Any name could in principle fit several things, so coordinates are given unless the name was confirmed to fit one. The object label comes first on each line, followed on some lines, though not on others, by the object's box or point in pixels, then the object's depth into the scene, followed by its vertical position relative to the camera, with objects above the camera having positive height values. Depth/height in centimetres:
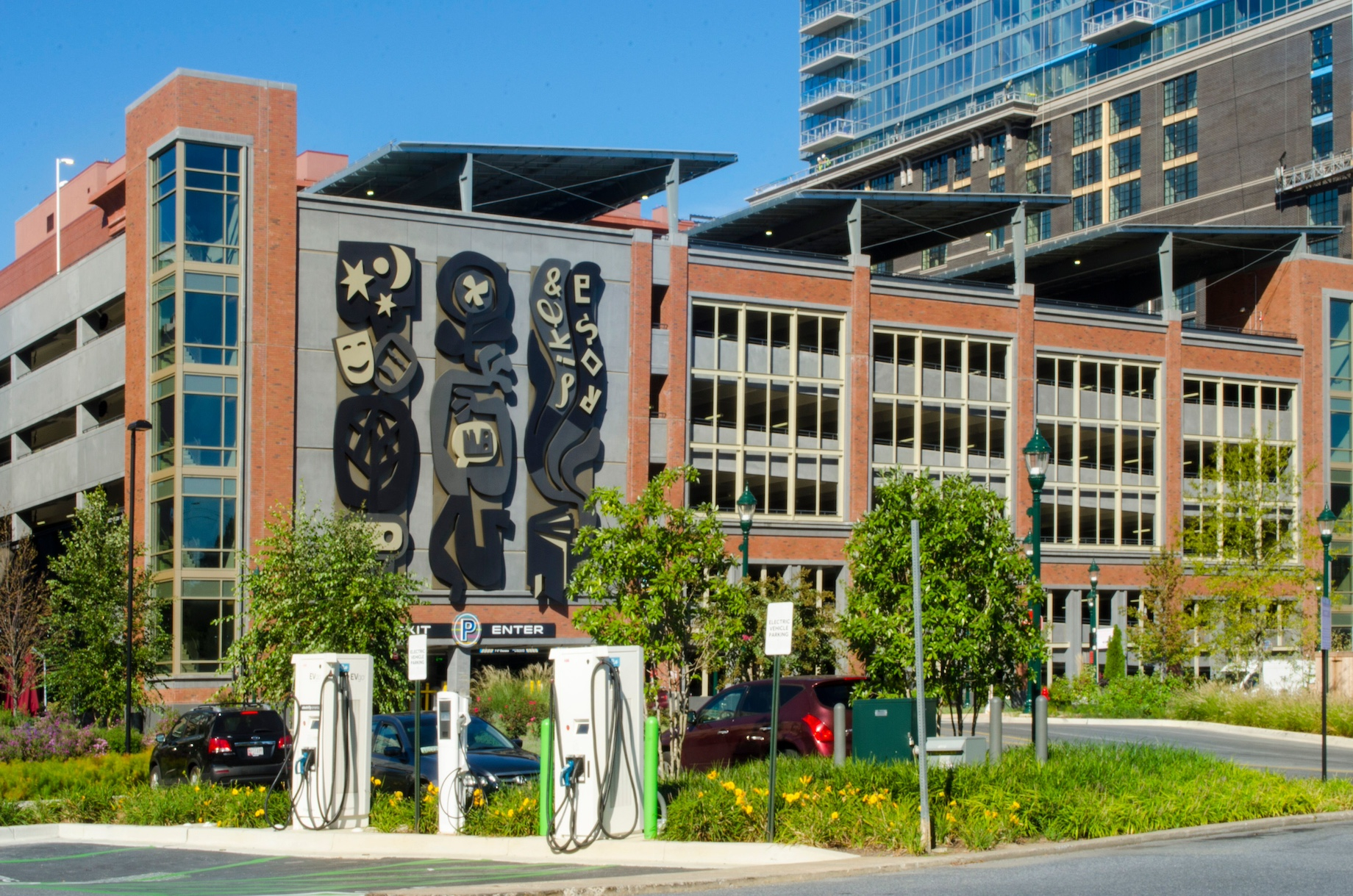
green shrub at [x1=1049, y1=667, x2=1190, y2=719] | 4269 -492
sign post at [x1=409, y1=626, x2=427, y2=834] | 1955 -170
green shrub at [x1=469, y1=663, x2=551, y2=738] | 3728 -442
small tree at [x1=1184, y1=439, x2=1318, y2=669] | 4844 -79
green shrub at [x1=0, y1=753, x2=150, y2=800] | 2469 -411
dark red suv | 2333 -306
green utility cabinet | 2039 -270
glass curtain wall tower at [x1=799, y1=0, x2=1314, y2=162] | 9562 +3272
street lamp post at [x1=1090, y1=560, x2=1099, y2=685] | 5359 -236
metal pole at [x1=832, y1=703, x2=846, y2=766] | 2055 -286
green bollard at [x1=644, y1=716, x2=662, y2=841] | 1717 -282
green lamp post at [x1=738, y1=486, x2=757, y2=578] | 3388 +43
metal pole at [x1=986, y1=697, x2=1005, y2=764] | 2162 -285
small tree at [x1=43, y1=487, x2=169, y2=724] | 3828 -246
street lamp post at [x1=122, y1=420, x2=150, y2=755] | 3566 +45
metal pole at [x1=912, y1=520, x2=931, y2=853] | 1571 -168
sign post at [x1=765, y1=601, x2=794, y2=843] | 1648 -118
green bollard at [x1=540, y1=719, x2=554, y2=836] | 1755 -284
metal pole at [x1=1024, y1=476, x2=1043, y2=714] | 2362 -85
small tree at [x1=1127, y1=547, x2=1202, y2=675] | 5288 -320
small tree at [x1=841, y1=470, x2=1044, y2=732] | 2480 -116
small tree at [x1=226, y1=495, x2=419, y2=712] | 3331 -184
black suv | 2523 -369
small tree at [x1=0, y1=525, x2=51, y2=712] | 4550 -286
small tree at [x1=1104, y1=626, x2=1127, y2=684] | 5010 -427
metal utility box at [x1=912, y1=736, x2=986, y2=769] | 1973 -292
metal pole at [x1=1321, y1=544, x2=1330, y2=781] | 2336 -270
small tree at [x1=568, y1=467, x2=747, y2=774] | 2586 -104
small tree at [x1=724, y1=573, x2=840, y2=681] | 4209 -296
